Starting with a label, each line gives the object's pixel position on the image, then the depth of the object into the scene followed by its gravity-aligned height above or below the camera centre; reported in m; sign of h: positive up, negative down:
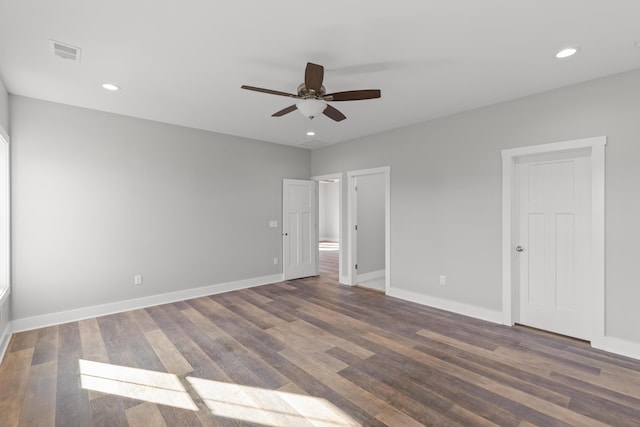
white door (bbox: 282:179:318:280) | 6.10 -0.34
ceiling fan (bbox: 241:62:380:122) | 2.40 +1.05
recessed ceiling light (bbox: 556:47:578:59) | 2.52 +1.38
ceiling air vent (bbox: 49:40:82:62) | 2.44 +1.38
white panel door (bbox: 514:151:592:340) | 3.25 -0.34
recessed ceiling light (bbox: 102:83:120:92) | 3.21 +1.39
